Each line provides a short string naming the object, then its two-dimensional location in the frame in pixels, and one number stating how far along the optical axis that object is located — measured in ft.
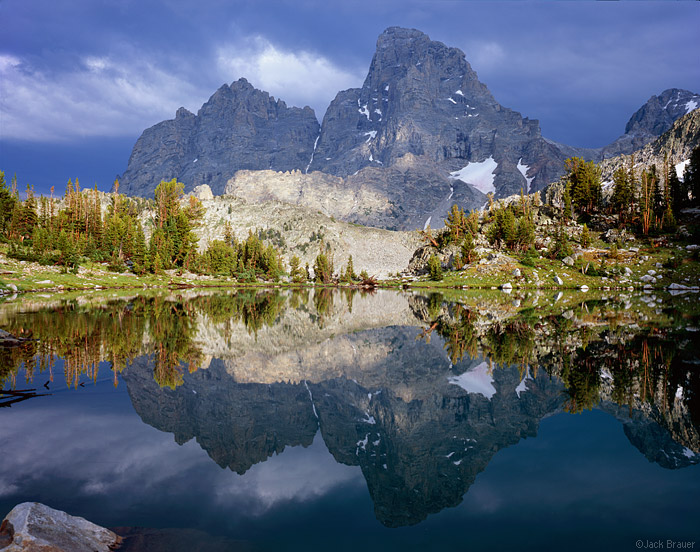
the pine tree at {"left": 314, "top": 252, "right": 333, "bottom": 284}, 499.92
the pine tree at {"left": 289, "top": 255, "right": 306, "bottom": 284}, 459.73
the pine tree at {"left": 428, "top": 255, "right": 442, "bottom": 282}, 369.09
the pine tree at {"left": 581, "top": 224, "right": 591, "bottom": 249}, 320.70
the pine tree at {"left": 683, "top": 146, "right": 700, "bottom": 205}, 340.59
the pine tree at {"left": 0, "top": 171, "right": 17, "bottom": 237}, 329.93
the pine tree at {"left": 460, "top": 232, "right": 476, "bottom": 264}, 367.45
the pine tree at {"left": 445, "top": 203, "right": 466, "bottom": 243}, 419.95
